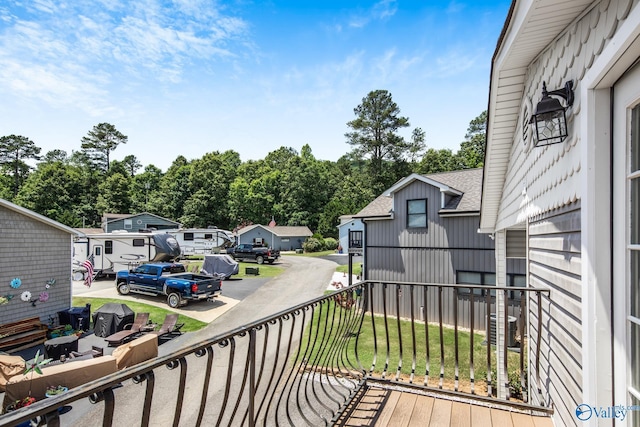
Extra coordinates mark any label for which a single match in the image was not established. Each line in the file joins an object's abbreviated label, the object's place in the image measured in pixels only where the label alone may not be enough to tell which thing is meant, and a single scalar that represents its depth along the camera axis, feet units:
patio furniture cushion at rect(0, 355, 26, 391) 23.21
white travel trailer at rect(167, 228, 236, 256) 99.91
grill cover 34.14
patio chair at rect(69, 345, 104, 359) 26.86
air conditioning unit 25.26
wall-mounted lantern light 7.60
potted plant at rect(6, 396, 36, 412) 19.26
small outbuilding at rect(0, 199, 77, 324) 34.71
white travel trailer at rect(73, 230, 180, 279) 67.11
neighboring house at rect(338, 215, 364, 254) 113.33
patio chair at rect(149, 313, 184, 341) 34.04
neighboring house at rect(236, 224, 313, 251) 125.08
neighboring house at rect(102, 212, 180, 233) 111.86
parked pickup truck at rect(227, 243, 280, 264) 91.61
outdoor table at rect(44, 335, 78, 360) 27.76
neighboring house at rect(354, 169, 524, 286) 41.01
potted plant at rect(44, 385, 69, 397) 20.11
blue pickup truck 45.36
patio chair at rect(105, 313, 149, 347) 31.60
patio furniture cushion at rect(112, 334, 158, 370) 25.15
